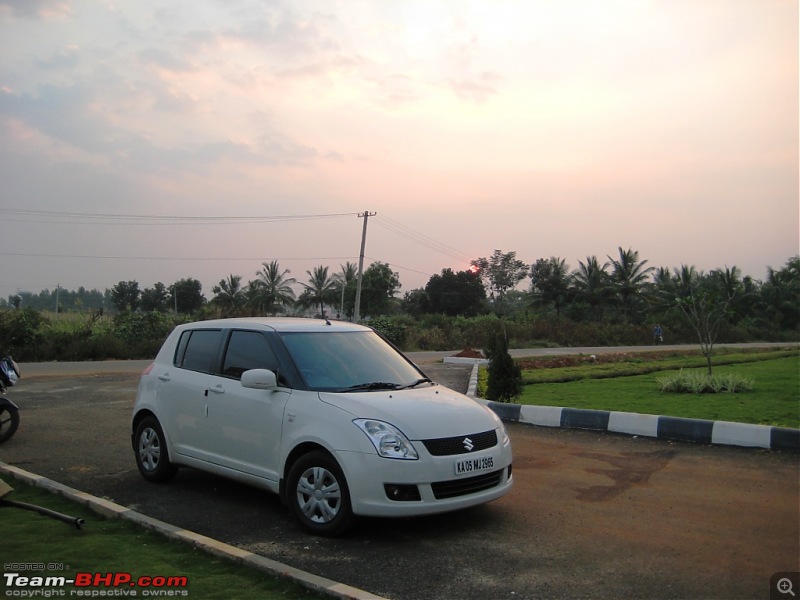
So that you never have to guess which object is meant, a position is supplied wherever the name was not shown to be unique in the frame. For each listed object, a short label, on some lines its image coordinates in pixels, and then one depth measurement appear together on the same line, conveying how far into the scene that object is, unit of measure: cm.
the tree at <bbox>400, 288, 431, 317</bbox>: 7269
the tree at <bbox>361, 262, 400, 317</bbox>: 6662
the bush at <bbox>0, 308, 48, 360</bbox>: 2519
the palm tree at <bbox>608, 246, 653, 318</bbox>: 6031
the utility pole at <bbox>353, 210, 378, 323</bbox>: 4579
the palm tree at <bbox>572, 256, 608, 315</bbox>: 6181
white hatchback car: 511
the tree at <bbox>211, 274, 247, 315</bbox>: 6788
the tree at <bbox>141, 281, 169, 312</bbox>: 7656
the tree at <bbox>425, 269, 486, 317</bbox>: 7119
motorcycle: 909
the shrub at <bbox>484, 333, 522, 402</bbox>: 1196
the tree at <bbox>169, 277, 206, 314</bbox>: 7688
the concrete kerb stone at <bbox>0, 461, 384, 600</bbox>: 407
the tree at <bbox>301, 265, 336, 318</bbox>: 7062
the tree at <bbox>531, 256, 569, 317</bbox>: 6350
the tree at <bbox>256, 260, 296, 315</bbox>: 6706
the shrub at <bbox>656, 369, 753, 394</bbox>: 1283
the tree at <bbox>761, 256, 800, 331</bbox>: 5925
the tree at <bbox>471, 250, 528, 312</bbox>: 7300
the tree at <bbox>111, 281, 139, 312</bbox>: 7844
